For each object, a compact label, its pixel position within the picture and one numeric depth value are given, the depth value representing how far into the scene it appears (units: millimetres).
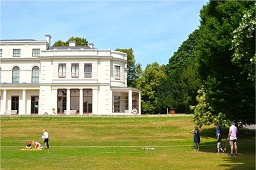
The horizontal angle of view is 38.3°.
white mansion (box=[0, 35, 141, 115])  53656
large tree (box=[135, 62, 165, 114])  66688
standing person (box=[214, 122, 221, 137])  21797
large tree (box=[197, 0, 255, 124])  17361
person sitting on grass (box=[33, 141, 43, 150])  25347
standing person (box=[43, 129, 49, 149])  25177
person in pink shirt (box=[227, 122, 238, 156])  19438
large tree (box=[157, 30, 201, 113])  56453
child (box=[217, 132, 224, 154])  20739
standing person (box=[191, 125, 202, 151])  22773
